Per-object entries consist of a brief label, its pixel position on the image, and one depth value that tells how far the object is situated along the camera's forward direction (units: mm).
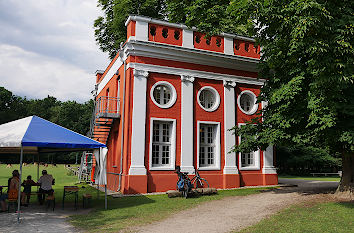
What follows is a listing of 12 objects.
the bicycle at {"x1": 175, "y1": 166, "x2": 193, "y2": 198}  12186
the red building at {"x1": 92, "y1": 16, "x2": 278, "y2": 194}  13961
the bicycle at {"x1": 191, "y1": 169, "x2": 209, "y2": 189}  14250
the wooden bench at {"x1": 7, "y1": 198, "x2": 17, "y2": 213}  9687
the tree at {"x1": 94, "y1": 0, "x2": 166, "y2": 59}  22328
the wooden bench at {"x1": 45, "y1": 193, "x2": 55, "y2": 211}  10177
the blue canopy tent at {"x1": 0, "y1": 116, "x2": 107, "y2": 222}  8742
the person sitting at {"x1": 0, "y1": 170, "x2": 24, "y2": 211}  9766
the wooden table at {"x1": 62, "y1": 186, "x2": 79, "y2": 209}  10578
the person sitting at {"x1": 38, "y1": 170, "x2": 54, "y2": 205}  11077
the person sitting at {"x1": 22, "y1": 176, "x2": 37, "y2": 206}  10896
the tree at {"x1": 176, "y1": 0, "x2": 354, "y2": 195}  8492
